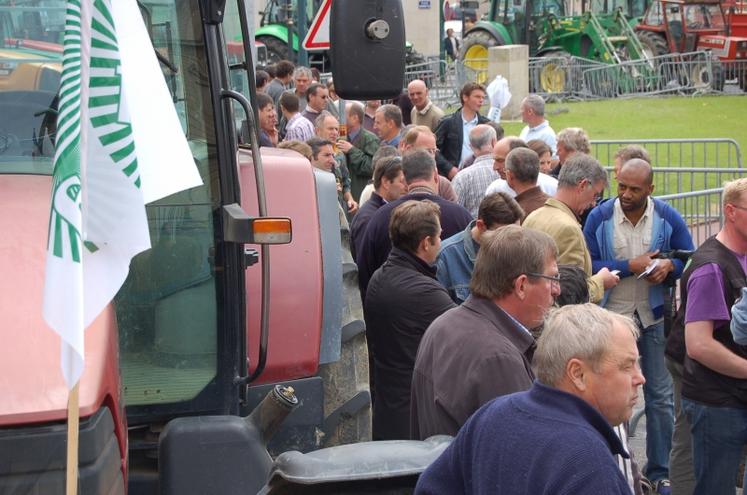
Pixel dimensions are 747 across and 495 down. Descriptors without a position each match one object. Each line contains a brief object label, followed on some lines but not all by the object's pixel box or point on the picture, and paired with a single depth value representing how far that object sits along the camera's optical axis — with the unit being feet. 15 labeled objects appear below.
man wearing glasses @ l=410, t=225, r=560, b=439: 11.43
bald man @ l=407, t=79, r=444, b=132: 40.68
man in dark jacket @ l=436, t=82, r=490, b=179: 36.09
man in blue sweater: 7.76
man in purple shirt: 15.70
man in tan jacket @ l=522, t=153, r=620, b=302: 18.44
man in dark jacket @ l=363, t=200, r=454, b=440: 16.52
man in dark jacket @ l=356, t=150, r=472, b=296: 20.67
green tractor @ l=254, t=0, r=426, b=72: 88.52
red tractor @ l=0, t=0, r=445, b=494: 8.29
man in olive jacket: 33.12
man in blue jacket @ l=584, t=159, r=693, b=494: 19.83
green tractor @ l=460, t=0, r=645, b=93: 98.68
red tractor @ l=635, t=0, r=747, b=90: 94.84
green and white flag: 8.03
